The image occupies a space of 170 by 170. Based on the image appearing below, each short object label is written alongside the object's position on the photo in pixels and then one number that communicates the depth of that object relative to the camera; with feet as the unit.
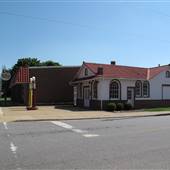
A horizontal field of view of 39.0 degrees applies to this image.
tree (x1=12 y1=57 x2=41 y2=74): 197.38
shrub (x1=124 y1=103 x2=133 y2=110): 76.06
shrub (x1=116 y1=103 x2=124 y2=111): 74.15
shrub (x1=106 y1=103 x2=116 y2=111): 72.26
